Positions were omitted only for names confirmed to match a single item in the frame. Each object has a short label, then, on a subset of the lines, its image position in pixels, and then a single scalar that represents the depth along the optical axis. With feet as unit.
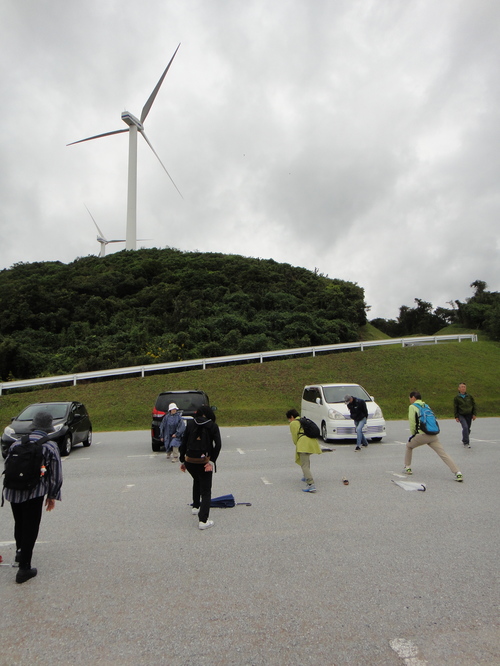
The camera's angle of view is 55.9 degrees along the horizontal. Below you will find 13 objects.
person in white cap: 35.70
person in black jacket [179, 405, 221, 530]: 18.71
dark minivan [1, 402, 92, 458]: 38.70
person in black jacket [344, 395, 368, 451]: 40.16
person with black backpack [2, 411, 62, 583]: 13.64
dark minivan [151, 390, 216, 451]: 40.52
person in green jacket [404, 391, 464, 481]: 25.50
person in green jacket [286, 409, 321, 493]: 24.19
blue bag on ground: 21.26
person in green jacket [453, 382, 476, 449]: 38.24
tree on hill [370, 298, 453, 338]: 278.46
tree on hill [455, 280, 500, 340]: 176.39
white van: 42.98
